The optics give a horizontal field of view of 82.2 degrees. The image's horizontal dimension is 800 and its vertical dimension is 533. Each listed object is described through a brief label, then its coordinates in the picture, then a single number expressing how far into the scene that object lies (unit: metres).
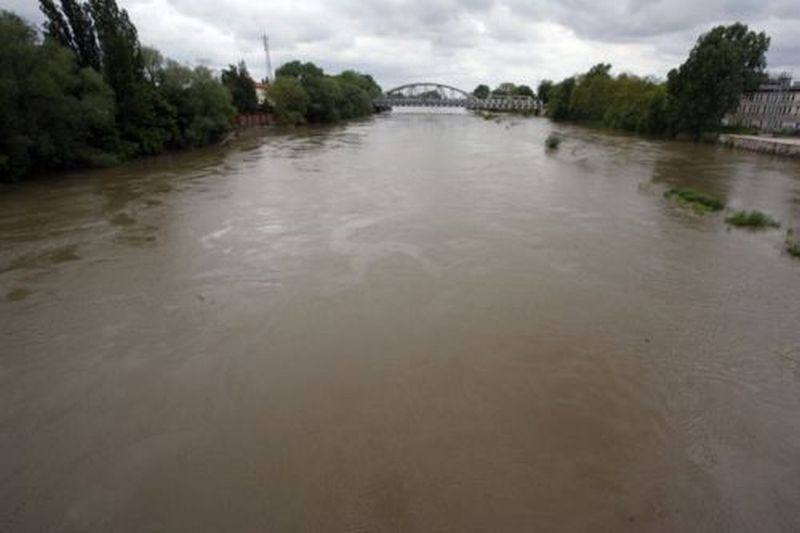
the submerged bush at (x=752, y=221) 14.62
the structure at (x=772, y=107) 49.75
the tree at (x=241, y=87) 48.56
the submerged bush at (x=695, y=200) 16.56
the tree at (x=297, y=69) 87.12
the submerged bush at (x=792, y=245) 11.97
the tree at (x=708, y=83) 41.72
